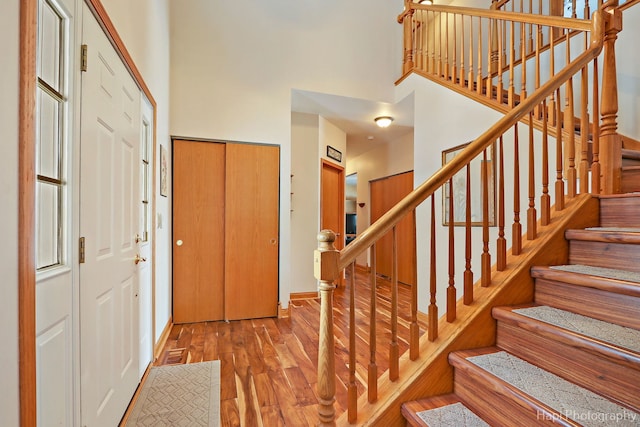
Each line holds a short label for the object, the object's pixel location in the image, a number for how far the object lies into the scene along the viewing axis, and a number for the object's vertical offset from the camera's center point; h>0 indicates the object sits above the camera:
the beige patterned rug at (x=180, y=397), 1.72 -1.15
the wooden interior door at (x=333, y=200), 4.95 +0.25
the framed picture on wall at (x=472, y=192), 2.66 +0.22
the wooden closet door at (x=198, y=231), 3.26 -0.17
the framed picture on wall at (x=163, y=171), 2.75 +0.42
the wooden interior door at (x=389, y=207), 5.16 +0.04
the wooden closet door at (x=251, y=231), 3.39 -0.18
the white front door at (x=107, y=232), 1.26 -0.08
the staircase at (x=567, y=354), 1.01 -0.54
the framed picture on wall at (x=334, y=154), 4.73 +0.98
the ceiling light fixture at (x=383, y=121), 4.41 +1.37
